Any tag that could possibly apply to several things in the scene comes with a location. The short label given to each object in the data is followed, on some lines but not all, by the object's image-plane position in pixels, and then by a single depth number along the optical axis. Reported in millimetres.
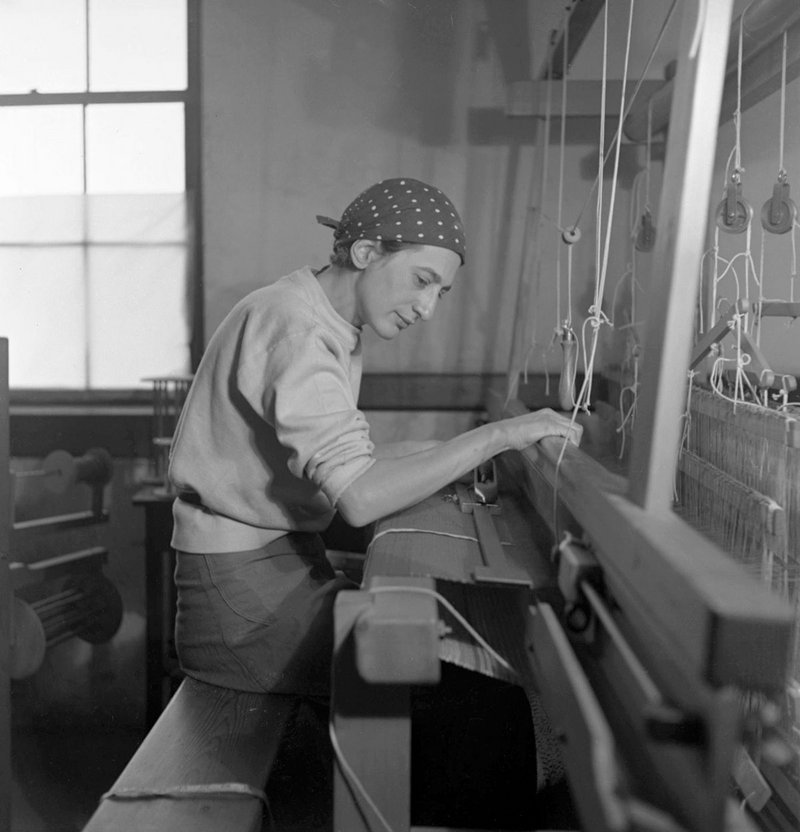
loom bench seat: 1239
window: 3582
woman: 1551
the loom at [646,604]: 635
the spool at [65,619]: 3100
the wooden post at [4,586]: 2232
